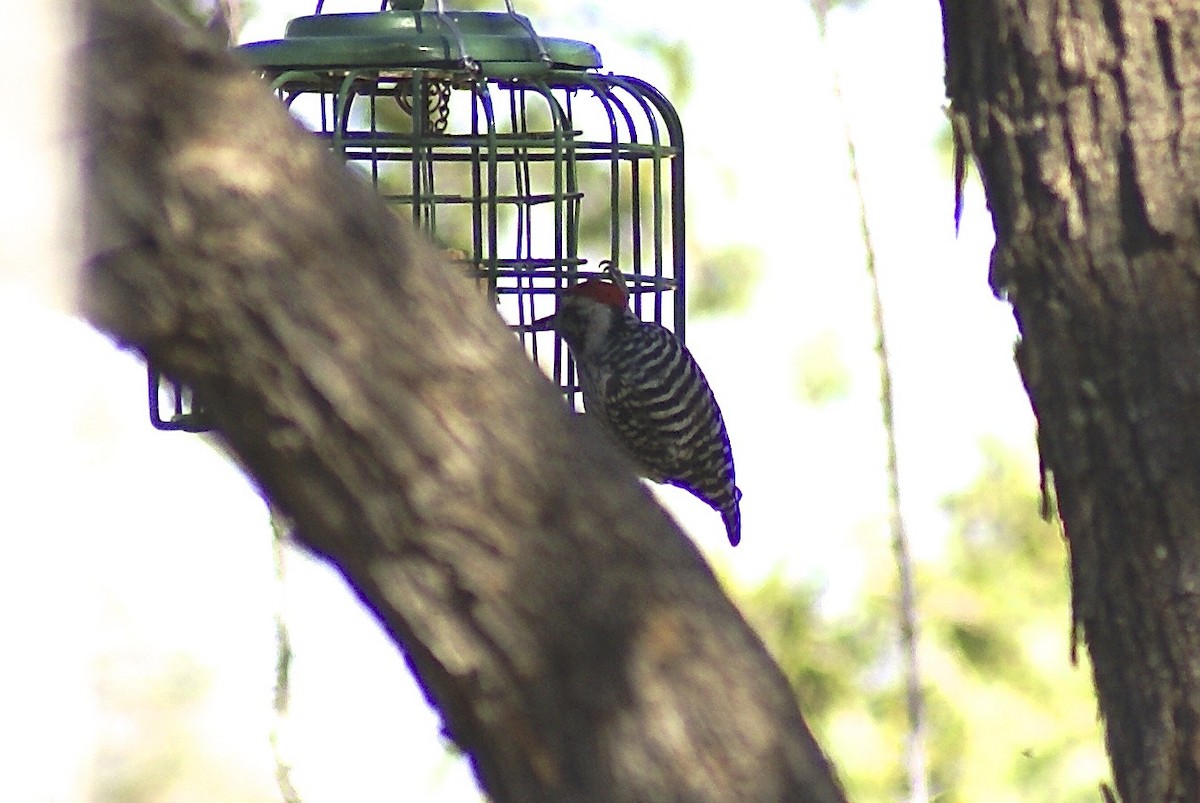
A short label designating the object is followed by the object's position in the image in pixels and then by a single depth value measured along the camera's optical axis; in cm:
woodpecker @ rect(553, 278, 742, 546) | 870
